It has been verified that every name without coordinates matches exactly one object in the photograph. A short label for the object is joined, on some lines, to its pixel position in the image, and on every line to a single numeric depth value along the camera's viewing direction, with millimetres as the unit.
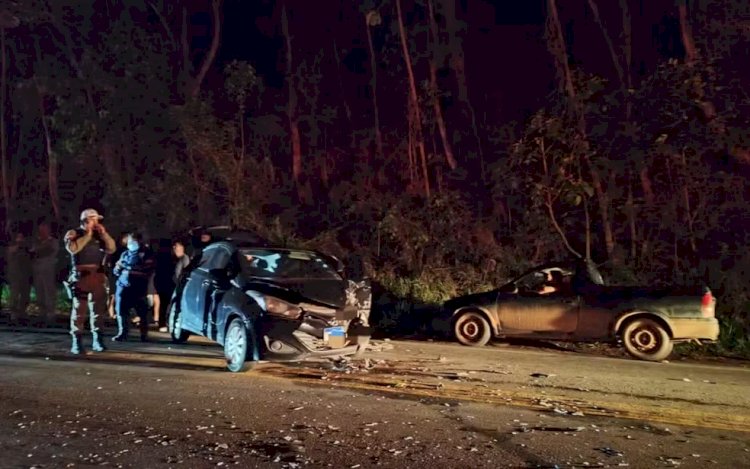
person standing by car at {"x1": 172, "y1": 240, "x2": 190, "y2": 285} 12910
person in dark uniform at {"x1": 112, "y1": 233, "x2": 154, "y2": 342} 11312
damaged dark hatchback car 8625
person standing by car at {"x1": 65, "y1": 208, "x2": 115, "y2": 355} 9969
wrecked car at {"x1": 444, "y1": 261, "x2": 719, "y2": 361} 10766
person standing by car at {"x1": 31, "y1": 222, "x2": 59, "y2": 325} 13648
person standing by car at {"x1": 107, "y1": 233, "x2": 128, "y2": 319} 14344
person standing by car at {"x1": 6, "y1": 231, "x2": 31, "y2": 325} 14383
